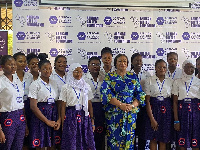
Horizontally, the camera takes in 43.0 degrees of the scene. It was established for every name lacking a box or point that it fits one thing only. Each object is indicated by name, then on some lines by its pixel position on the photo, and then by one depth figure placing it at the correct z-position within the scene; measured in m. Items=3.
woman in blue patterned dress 3.48
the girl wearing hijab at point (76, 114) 3.35
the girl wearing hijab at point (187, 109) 3.66
